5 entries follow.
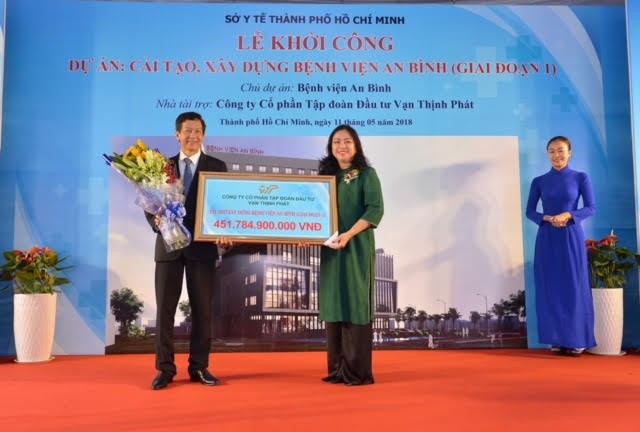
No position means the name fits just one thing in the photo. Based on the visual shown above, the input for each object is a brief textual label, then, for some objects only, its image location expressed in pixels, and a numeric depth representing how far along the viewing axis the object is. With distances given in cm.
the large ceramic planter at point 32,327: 432
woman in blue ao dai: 445
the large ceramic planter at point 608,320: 454
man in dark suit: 307
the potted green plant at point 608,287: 454
